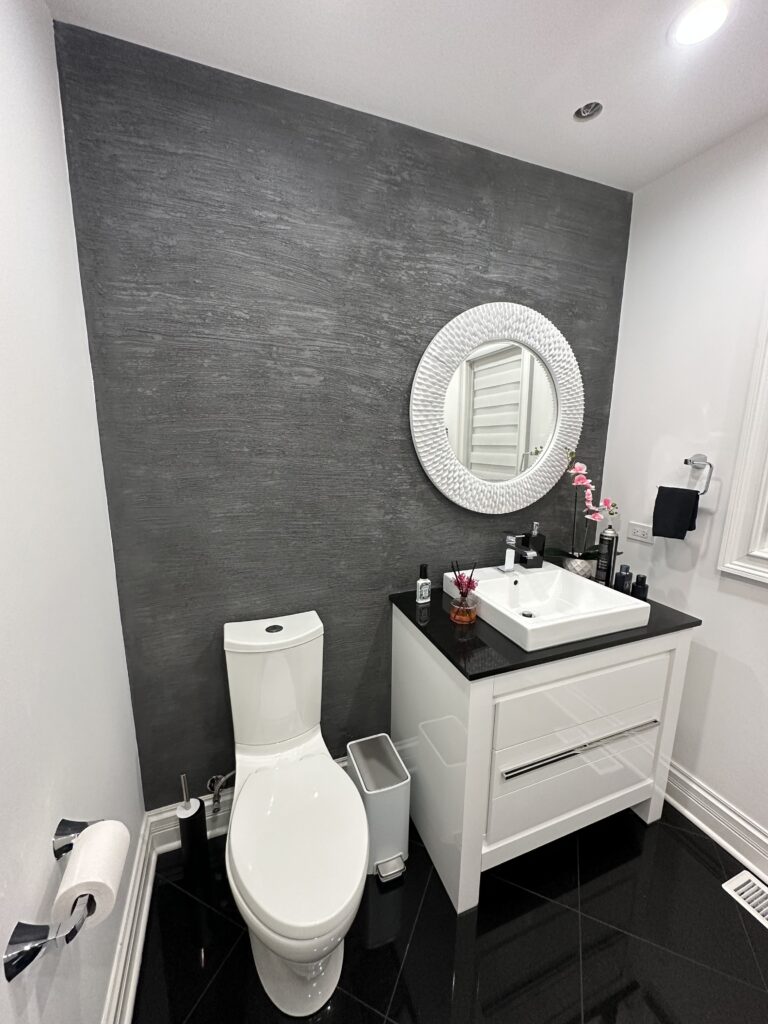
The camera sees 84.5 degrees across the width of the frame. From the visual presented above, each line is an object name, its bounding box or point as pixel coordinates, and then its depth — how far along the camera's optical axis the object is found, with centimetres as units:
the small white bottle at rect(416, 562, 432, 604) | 160
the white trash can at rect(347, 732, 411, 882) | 142
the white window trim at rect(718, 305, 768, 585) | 143
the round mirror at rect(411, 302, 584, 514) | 160
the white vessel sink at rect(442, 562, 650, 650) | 130
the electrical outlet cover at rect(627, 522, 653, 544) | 183
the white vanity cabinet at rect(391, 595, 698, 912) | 125
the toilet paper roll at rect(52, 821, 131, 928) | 65
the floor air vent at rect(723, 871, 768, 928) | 138
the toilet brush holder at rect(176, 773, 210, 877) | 136
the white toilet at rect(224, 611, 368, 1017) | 96
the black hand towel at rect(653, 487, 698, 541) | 160
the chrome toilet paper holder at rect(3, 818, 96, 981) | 59
